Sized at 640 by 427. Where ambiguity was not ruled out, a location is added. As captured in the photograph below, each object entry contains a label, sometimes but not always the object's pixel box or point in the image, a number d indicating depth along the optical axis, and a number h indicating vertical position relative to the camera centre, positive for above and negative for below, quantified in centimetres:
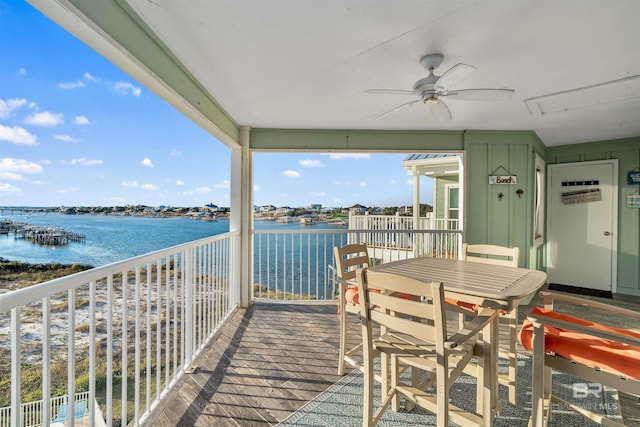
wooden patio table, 154 -43
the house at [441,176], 616 +94
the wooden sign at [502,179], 410 +50
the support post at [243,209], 384 +4
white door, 463 -17
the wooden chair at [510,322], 195 -82
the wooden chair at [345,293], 228 -69
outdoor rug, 177 -129
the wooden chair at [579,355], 134 -72
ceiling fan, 207 +95
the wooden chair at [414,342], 133 -70
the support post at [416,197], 673 +39
